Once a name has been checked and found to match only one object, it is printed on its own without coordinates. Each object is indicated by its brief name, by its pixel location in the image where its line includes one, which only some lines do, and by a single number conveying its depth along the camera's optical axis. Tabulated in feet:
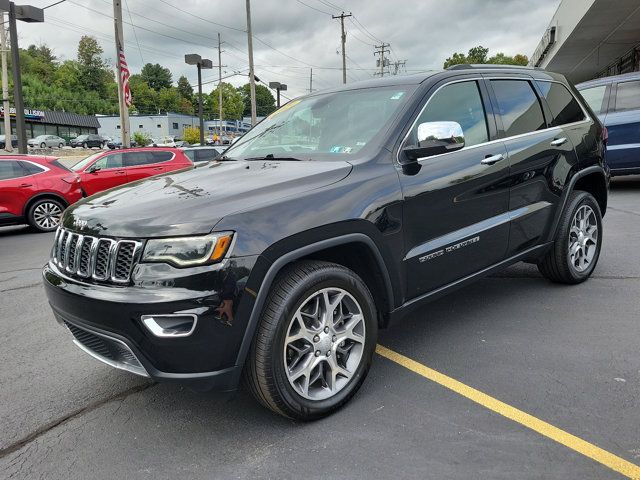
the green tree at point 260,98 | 492.13
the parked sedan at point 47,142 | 202.28
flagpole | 57.00
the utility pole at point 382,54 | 261.85
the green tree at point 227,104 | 413.59
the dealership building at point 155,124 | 326.03
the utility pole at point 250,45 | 99.09
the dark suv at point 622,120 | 32.48
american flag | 55.42
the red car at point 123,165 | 42.06
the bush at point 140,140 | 191.28
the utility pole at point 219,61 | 220.84
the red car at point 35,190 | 34.17
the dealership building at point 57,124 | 245.45
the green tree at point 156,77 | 461.37
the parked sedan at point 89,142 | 216.33
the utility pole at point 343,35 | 171.44
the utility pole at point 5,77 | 96.44
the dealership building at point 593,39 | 58.90
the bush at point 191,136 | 233.92
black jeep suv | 8.07
